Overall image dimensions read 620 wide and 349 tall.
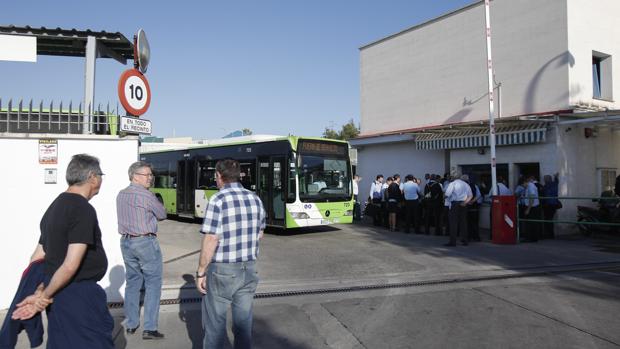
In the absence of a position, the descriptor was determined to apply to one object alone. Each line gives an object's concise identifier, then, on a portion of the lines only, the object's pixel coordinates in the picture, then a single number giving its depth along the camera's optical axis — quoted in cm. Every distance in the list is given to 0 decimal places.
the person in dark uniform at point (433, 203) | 1418
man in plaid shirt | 386
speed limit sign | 629
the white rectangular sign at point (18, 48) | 651
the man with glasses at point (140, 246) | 519
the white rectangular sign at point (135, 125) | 621
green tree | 5056
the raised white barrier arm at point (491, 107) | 1280
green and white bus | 1371
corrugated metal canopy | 673
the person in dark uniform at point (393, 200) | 1526
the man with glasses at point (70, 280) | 307
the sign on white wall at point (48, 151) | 624
